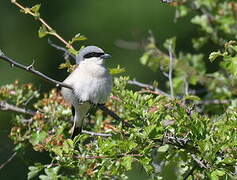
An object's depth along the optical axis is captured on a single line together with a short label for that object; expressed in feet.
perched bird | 25.00
